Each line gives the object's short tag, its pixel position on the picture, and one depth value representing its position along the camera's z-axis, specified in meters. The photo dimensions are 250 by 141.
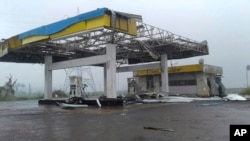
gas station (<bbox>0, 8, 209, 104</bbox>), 18.95
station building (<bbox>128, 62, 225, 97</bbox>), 31.81
